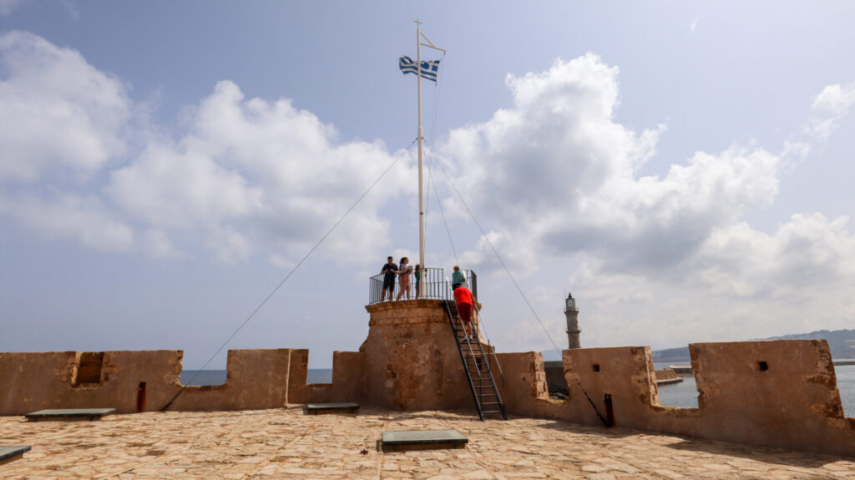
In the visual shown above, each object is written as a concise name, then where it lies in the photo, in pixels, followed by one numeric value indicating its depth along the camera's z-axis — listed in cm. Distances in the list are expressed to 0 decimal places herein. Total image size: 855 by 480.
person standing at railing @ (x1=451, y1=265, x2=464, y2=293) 1316
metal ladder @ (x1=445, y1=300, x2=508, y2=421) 1093
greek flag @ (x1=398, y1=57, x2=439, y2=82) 1628
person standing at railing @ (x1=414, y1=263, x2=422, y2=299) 1333
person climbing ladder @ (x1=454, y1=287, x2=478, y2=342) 1245
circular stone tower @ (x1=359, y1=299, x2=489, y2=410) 1212
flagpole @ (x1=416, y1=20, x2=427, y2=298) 1410
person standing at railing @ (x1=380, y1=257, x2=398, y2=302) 1393
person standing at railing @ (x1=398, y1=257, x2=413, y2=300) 1366
